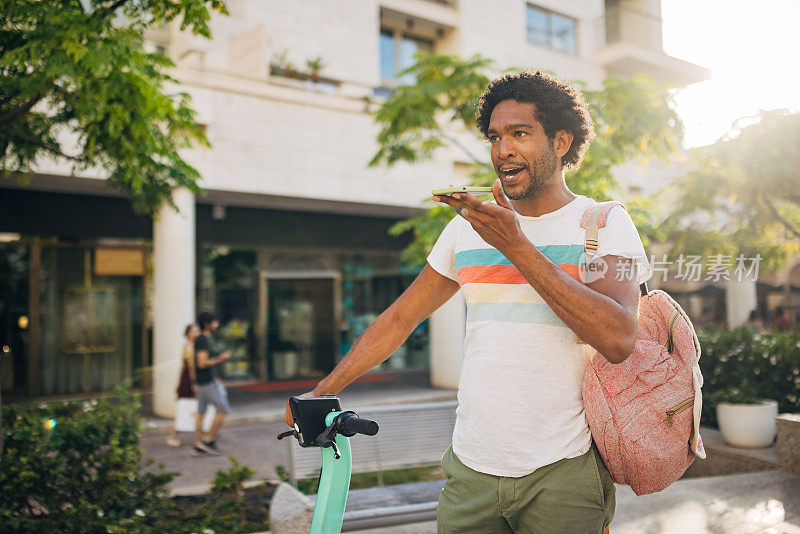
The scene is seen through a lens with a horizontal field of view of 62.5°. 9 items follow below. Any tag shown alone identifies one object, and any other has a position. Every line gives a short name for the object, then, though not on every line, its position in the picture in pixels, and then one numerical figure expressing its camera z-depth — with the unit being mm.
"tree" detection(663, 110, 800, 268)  7770
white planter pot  6559
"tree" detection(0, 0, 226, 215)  4133
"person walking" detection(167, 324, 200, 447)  9109
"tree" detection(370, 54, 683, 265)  8102
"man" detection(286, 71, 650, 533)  1563
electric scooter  1828
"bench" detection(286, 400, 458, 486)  5309
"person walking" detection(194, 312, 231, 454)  8766
